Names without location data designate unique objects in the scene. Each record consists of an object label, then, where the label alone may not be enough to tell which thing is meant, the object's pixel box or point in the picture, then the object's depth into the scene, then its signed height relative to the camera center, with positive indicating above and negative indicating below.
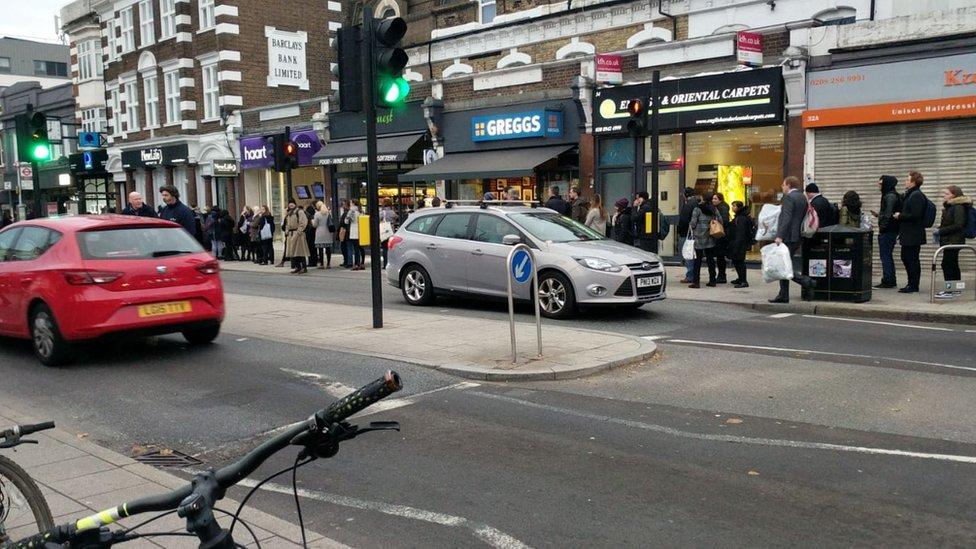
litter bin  12.74 -1.21
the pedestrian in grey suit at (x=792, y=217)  13.09 -0.49
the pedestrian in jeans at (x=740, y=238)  14.76 -0.92
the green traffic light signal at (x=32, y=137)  13.51 +1.03
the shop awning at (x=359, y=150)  25.94 +1.45
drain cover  5.63 -1.81
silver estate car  11.43 -1.02
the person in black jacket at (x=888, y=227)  14.20 -0.74
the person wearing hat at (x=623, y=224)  16.75 -0.71
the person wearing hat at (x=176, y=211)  12.91 -0.22
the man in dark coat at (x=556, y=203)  18.42 -0.28
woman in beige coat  21.38 -1.14
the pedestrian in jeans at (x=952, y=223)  12.70 -0.63
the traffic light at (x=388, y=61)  9.66 +1.57
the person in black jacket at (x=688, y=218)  15.52 -0.58
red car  8.47 -0.88
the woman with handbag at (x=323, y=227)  21.89 -0.87
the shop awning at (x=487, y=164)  22.05 +0.78
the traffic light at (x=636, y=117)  15.73 +1.40
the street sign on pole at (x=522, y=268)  8.42 -0.82
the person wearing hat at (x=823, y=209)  15.07 -0.43
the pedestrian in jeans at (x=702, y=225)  14.98 -0.68
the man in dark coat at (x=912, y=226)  13.38 -0.69
